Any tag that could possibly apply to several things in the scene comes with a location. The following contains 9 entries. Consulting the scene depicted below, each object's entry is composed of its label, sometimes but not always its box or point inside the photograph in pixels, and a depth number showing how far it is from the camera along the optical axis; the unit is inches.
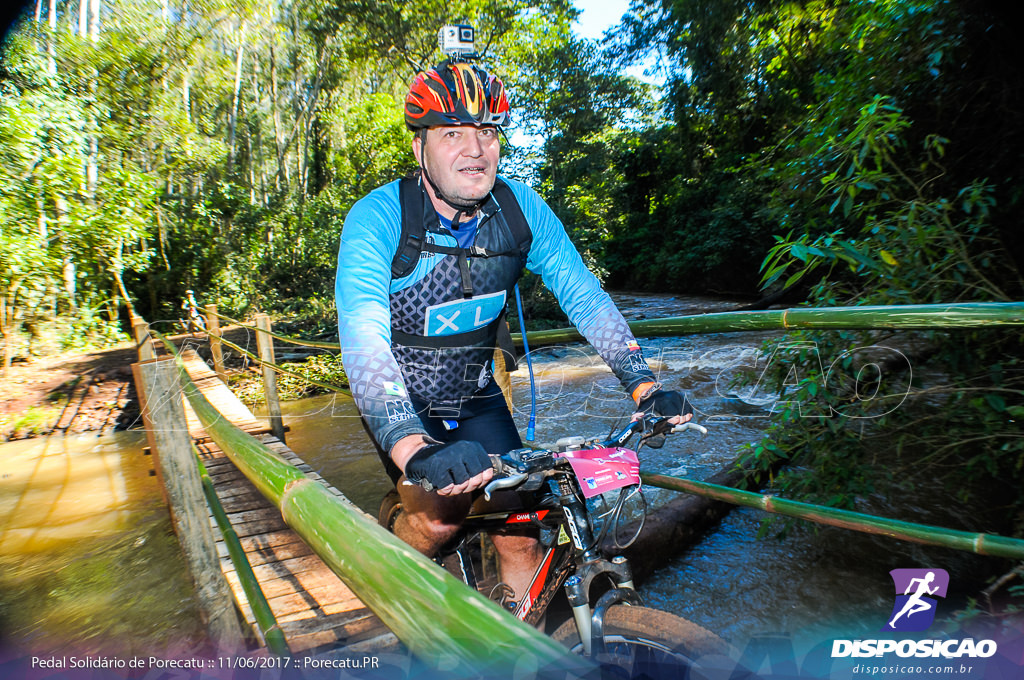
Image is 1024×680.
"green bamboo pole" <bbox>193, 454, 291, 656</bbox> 74.6
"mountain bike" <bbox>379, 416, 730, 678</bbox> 53.8
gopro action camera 89.0
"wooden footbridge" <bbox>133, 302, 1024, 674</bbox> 22.2
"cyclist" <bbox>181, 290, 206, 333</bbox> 517.4
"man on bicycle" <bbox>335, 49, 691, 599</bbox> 69.7
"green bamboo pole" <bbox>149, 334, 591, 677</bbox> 20.5
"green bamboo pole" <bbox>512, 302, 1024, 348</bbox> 59.3
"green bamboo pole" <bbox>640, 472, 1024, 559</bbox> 69.1
